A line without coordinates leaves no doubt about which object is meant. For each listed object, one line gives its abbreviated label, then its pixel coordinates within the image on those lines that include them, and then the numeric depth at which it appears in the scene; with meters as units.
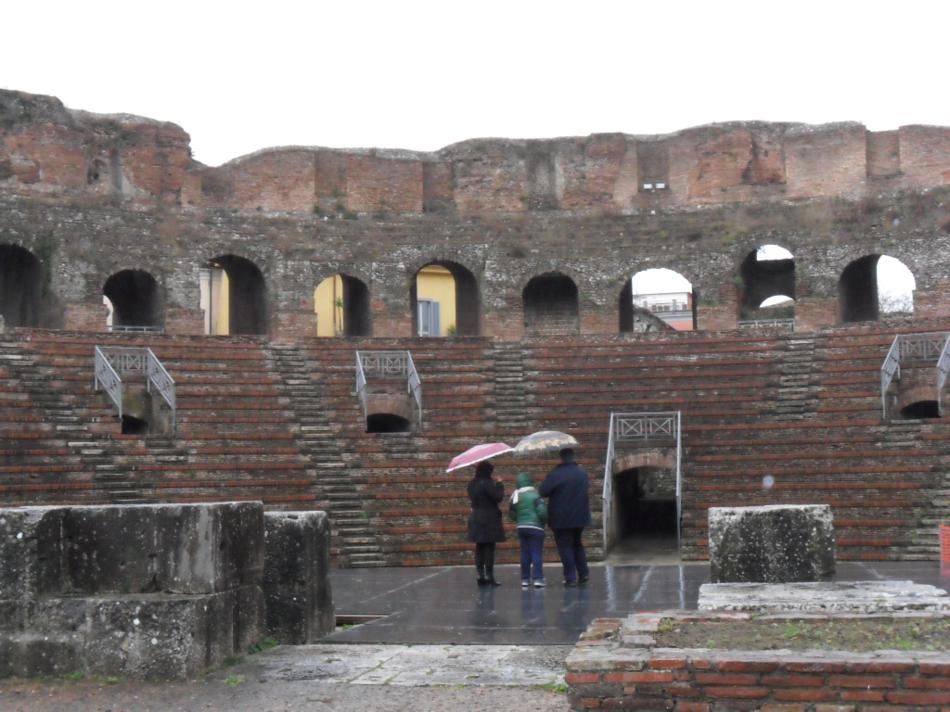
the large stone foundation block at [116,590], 7.43
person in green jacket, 12.76
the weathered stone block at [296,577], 8.98
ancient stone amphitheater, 17.80
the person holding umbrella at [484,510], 12.73
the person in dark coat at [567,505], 12.71
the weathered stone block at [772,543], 10.76
